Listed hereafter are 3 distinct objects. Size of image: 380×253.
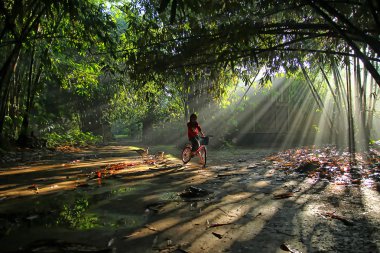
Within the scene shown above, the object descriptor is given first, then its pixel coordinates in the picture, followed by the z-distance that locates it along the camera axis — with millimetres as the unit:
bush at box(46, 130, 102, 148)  21236
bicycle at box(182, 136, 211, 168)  10422
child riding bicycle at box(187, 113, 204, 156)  10047
